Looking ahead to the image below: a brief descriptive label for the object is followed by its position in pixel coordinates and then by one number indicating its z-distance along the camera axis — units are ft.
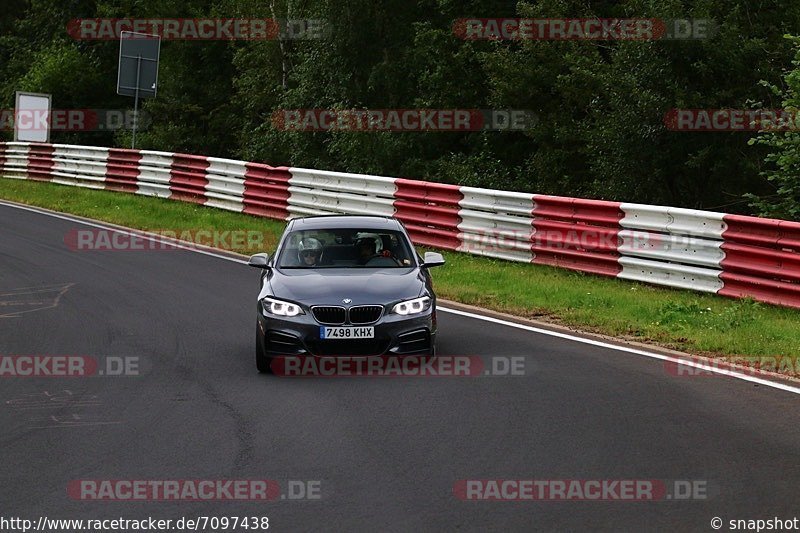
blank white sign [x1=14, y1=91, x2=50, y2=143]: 142.92
